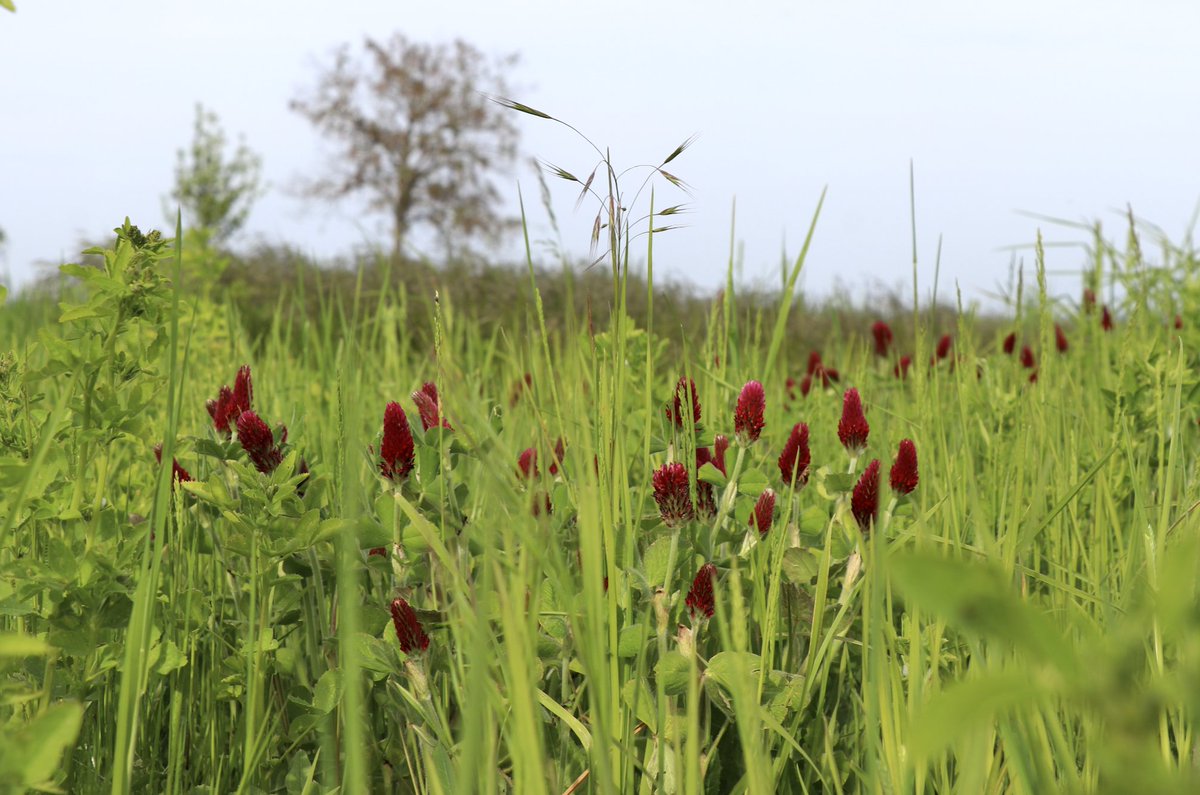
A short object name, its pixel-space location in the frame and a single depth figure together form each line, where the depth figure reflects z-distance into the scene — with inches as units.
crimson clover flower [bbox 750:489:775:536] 54.9
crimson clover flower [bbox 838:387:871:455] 56.5
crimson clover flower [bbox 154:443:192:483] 55.9
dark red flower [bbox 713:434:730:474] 56.5
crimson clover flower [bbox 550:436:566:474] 61.0
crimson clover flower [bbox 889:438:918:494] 54.3
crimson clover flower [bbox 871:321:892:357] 95.4
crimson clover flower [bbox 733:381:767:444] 54.8
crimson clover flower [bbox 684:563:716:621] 52.1
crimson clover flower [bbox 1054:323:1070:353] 107.6
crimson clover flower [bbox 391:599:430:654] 51.0
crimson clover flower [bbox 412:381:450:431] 55.4
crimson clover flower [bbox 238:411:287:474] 52.6
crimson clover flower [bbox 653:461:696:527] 52.5
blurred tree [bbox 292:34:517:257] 1027.7
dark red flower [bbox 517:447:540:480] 57.2
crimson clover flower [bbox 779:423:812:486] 55.4
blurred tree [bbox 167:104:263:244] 771.3
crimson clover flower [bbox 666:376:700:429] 54.2
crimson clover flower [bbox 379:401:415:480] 52.7
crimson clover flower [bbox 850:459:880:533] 53.0
